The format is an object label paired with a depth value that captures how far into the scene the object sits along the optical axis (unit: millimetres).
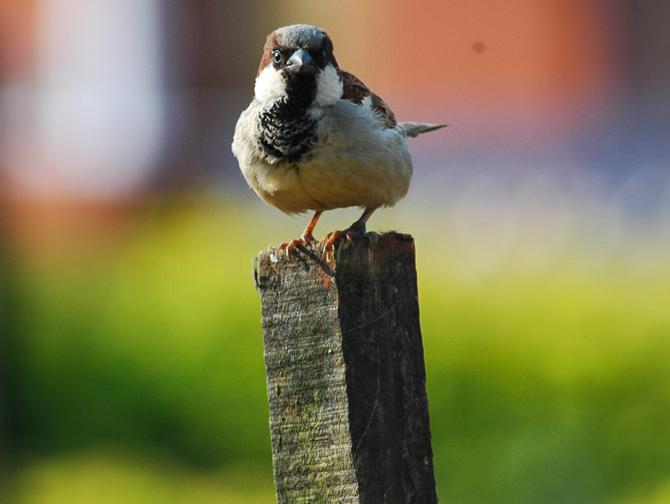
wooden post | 4336
